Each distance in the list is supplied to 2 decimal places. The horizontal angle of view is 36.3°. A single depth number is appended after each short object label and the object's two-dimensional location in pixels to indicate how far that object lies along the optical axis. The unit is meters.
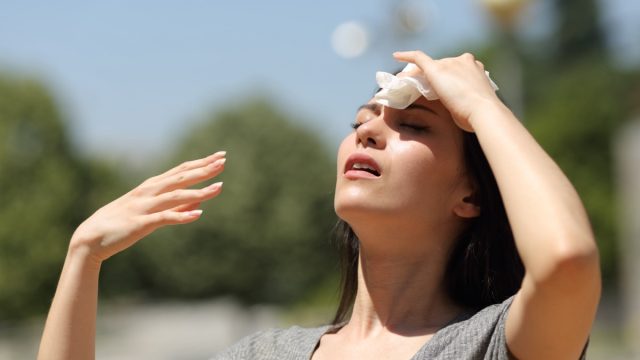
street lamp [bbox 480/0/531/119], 11.73
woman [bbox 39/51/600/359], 2.11
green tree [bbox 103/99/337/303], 23.66
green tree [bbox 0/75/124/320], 22.72
